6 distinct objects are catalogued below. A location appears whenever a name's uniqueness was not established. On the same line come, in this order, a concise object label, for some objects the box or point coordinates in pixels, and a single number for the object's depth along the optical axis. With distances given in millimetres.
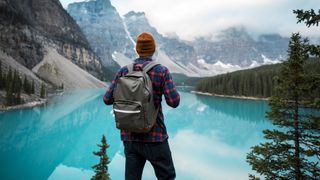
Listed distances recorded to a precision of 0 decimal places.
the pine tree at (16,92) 48188
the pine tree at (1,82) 50347
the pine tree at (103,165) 10778
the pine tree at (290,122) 7047
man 3201
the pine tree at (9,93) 45644
